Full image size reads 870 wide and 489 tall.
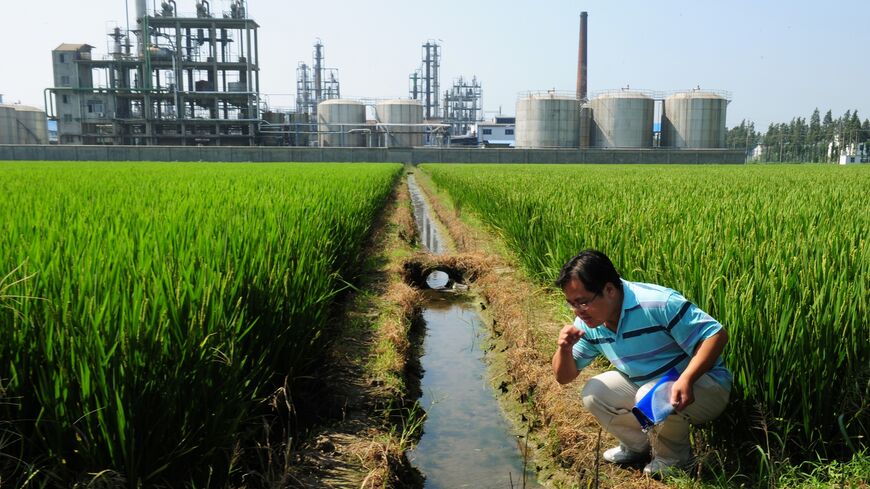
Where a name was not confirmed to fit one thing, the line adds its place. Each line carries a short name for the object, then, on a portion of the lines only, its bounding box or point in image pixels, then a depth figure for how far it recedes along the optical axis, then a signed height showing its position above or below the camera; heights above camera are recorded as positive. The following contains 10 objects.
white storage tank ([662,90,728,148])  43.59 +2.57
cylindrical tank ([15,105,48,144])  45.75 +2.50
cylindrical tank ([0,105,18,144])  44.41 +2.41
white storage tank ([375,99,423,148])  47.19 +2.79
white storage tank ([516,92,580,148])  44.50 +2.64
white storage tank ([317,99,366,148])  45.81 +2.67
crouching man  2.29 -0.73
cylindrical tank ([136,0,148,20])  40.60 +9.30
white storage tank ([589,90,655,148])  43.84 +2.64
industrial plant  40.88 +3.18
